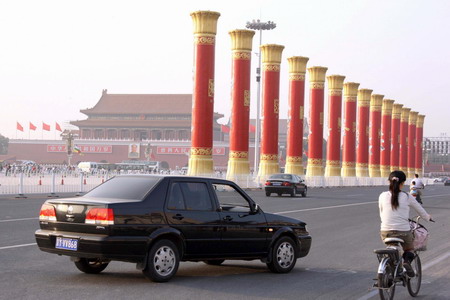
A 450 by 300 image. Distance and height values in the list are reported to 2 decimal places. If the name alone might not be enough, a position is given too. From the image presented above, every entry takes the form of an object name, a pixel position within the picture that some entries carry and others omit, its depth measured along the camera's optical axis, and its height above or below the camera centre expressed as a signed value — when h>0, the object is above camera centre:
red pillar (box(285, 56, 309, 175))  63.97 +4.26
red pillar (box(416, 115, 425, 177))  119.62 +4.10
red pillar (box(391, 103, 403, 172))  102.62 +4.72
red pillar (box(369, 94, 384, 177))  90.75 +3.85
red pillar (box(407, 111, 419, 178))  114.16 +3.76
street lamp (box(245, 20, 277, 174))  63.76 +9.00
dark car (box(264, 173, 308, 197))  38.41 -1.05
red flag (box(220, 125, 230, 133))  115.44 +5.19
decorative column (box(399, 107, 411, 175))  108.04 +4.31
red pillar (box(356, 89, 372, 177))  85.75 +3.69
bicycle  8.11 -1.10
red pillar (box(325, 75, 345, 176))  73.62 +4.14
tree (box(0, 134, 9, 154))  171.00 +2.98
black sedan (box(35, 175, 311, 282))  9.20 -0.81
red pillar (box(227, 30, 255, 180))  52.38 +4.11
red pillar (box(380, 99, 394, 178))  98.06 +3.91
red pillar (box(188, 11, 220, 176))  48.22 +4.31
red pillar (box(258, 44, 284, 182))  58.25 +4.32
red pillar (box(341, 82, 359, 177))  80.25 +4.57
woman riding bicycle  8.77 -0.55
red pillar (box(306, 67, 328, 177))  67.94 +4.29
